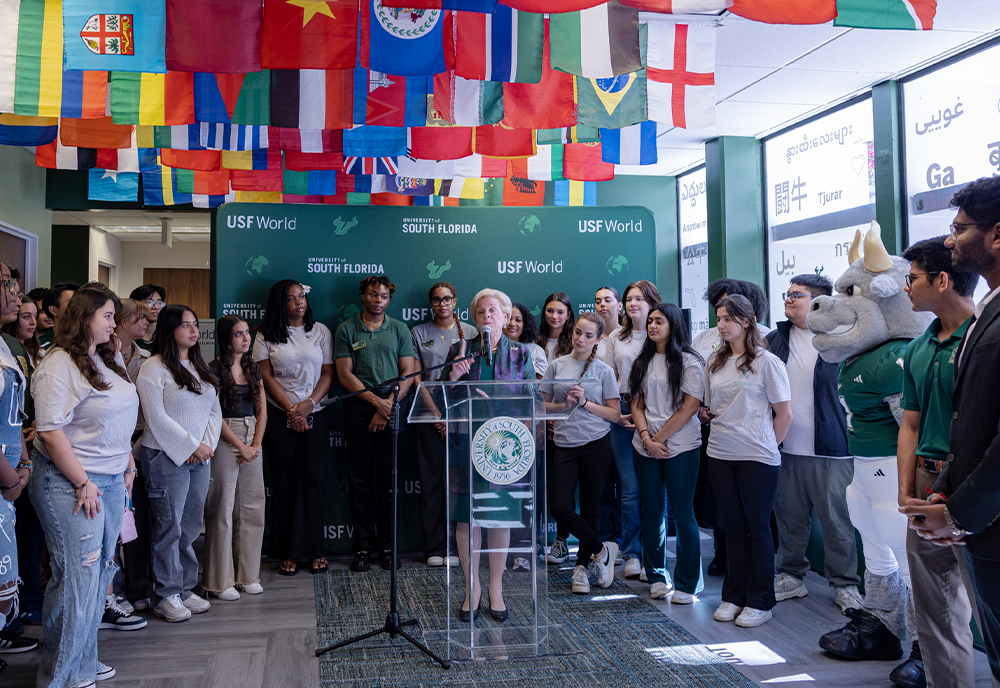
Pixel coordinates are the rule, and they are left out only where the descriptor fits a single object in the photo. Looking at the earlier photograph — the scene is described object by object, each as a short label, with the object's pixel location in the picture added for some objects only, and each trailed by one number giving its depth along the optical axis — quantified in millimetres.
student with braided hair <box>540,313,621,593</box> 4402
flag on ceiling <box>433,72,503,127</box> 5023
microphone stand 3365
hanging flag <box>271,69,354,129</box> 5031
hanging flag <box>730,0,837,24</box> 3734
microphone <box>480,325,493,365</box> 4062
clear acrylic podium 3354
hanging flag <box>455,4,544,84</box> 4352
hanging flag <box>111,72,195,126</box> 4949
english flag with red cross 4617
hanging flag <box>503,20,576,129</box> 4949
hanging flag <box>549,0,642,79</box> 4242
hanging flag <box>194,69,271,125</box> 5035
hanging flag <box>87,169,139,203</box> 8195
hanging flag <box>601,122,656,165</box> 6332
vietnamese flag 4277
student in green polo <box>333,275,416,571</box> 5074
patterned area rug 3197
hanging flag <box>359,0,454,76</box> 4266
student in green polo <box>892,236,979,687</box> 2449
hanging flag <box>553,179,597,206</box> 8969
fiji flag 4223
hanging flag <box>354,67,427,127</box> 5188
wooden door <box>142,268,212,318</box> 15367
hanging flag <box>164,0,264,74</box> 4203
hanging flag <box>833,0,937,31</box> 3799
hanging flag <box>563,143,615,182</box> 6953
